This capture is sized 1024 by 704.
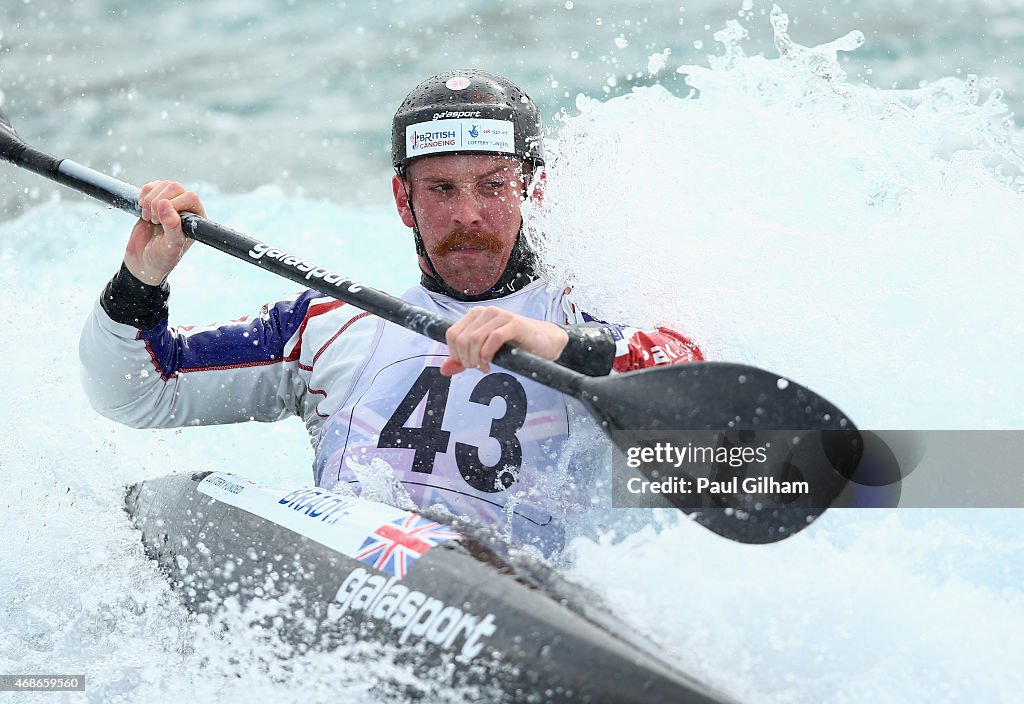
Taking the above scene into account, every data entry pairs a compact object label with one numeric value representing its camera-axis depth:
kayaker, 14.72
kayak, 14.29
